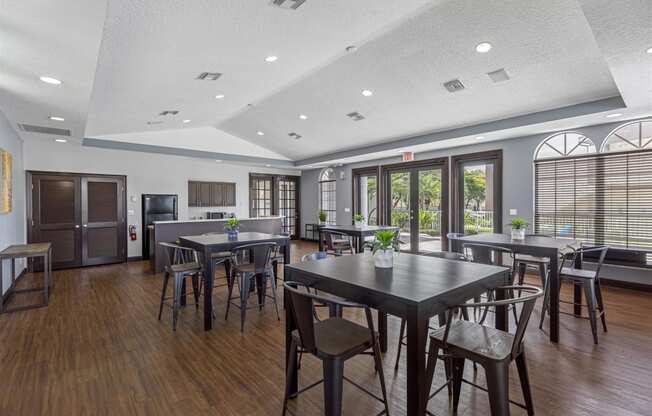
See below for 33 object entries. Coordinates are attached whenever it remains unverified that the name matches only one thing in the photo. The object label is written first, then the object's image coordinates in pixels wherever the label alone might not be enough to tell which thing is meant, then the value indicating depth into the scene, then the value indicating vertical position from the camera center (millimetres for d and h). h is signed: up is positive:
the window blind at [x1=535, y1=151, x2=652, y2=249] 4570 +75
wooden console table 3867 -624
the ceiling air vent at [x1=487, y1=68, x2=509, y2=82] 3846 +1601
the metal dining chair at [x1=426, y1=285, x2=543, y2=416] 1569 -779
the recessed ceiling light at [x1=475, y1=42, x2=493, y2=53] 3385 +1710
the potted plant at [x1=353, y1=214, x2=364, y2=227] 6000 -324
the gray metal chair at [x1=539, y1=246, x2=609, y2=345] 3031 -845
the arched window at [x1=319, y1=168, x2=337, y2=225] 9820 +334
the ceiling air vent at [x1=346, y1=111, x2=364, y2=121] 5727 +1636
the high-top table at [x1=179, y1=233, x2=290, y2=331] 3307 -456
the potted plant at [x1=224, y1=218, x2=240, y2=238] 3951 -296
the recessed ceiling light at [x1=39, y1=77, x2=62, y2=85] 3018 +1221
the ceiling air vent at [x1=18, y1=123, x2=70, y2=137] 4873 +1225
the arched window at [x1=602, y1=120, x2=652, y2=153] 4555 +970
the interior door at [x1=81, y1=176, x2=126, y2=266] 6574 -327
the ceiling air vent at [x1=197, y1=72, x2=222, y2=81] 3711 +1553
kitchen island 5984 -506
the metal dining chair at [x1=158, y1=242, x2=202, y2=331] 3387 -732
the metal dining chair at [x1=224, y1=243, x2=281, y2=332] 3422 -756
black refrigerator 7282 -135
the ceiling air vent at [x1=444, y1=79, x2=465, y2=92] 4207 +1617
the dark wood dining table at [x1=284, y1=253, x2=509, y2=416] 1486 -457
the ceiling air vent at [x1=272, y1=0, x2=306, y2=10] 2400 +1558
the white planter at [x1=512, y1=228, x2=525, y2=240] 3653 -350
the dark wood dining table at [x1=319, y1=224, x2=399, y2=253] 5312 -463
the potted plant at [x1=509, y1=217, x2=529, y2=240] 3664 -301
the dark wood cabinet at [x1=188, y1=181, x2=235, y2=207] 8414 +305
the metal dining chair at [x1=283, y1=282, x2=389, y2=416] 1629 -777
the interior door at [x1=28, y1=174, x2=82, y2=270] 6066 -202
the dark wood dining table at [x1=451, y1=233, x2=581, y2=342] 2986 -456
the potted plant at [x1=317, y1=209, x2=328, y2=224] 6463 -260
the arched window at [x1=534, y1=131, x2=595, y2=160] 5078 +959
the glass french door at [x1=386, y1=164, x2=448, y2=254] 6996 -26
